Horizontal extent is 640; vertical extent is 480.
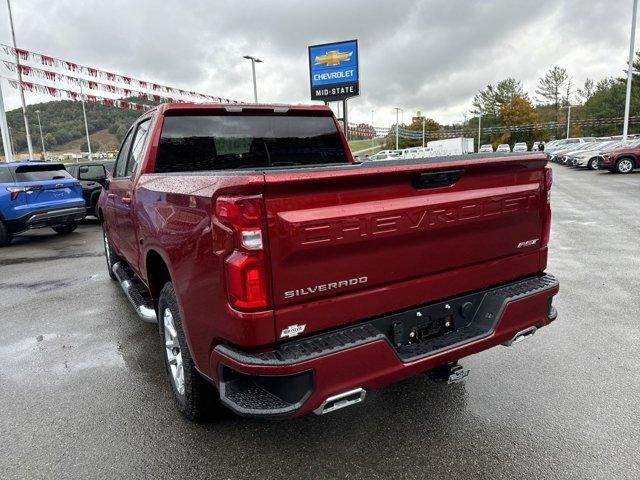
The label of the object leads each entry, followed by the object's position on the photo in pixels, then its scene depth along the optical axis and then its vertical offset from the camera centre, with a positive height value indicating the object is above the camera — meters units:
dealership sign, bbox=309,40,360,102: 19.88 +3.62
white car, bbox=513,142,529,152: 51.60 +0.01
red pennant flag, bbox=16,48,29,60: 17.69 +4.30
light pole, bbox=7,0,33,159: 22.91 +3.35
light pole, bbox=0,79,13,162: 20.55 +1.54
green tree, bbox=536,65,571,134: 79.03 +10.10
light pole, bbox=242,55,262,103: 26.25 +5.04
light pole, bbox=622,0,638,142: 27.34 +5.53
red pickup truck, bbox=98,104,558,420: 2.05 -0.62
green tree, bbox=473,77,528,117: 78.44 +8.94
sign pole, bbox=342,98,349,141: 19.00 +1.88
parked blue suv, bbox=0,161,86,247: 9.55 -0.67
